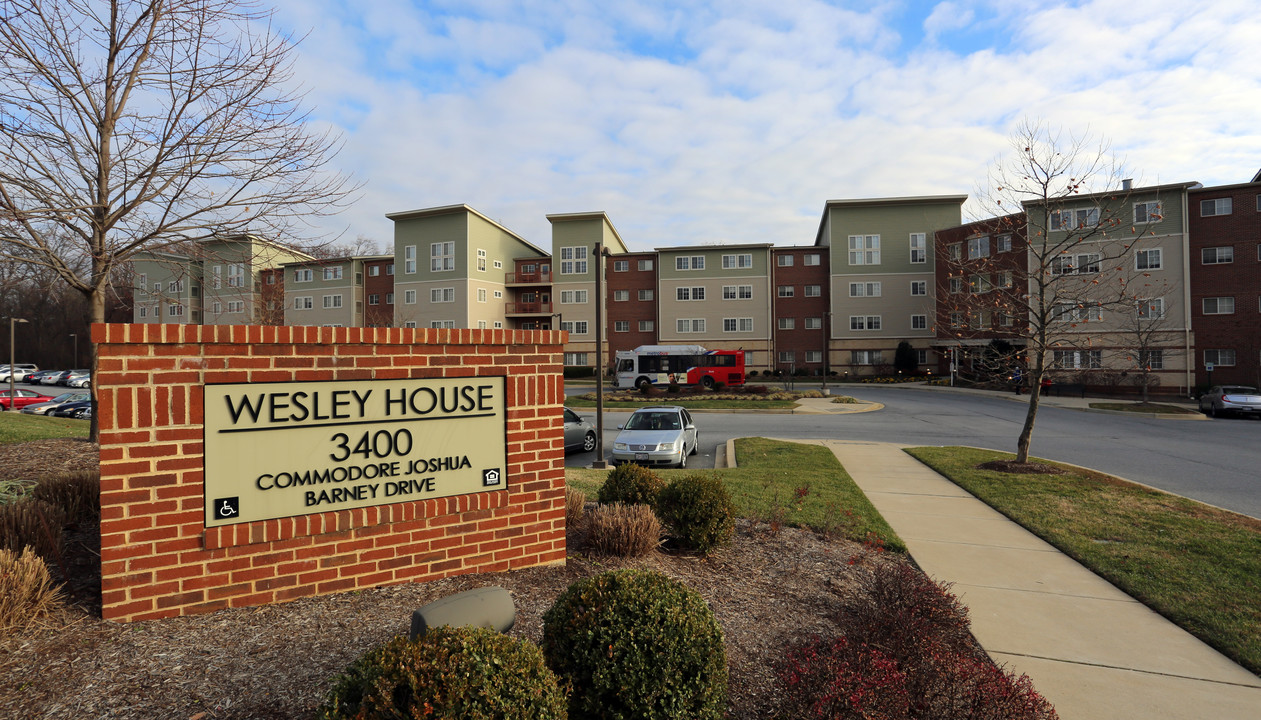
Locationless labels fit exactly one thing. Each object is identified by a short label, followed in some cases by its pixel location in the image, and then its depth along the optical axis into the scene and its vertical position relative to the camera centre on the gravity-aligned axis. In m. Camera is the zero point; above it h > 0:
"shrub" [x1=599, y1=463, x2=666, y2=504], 6.54 -1.52
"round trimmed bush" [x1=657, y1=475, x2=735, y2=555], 5.84 -1.64
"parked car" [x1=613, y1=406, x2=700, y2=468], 12.73 -1.89
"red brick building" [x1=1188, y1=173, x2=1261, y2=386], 33.91 +4.25
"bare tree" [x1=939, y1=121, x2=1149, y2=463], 11.55 +1.15
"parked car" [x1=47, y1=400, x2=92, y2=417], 24.34 -1.96
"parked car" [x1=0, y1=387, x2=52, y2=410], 27.73 -1.73
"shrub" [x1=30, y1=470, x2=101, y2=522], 5.22 -1.21
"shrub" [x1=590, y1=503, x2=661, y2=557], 5.47 -1.70
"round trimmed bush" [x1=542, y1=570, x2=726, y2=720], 2.87 -1.56
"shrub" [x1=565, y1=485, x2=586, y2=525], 6.36 -1.69
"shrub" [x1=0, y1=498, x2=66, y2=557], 4.13 -1.23
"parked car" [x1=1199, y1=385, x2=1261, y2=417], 23.97 -2.15
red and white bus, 38.22 -0.60
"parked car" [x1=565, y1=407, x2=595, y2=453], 15.25 -2.08
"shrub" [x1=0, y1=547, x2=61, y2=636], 3.36 -1.39
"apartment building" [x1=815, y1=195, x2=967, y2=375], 50.97 +7.52
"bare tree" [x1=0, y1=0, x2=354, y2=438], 7.63 +2.86
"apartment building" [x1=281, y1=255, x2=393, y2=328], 57.84 +7.11
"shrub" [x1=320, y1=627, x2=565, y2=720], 2.23 -1.32
